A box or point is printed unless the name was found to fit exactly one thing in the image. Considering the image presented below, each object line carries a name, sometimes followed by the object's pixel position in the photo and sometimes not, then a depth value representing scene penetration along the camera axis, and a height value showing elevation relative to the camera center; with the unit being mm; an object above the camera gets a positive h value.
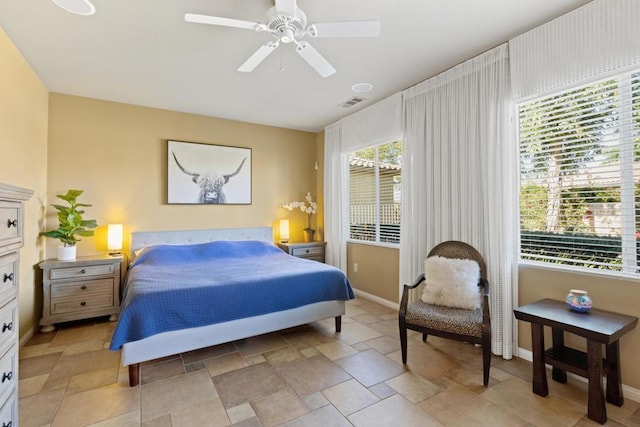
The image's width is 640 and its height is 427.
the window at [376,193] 4008 +344
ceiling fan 1833 +1194
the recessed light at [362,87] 3476 +1508
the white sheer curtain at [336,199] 4801 +289
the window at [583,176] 2062 +304
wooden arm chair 2225 -798
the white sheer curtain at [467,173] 2639 +434
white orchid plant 5184 +194
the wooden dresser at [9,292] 1216 -315
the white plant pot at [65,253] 3400 -390
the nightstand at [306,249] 4739 -504
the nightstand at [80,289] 3229 -780
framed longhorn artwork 4277 +641
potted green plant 3396 -101
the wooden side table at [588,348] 1808 -866
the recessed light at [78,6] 2055 +1454
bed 2258 -692
